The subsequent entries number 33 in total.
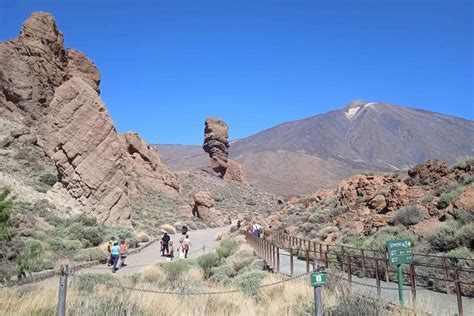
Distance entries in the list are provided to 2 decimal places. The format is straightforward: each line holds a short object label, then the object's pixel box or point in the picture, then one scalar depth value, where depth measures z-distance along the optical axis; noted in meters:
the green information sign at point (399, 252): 7.88
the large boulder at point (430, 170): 22.09
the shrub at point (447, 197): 16.52
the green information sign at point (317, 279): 6.13
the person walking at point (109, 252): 19.37
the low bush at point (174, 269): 15.08
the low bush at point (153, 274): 14.50
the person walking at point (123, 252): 20.35
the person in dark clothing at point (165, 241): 23.42
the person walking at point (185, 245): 22.92
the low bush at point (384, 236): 15.37
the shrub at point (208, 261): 17.59
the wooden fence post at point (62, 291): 6.19
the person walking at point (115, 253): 18.12
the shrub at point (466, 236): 12.24
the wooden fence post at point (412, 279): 8.02
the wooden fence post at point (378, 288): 8.28
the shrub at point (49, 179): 32.96
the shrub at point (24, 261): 11.59
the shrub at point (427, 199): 18.58
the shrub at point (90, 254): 19.69
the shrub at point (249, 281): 11.32
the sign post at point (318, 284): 6.14
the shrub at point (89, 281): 10.30
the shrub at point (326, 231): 22.38
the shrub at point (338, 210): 25.62
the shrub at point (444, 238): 12.78
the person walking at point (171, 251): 22.72
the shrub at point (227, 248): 21.31
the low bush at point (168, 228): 38.16
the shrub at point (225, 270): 16.09
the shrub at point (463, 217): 13.84
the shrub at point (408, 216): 17.18
